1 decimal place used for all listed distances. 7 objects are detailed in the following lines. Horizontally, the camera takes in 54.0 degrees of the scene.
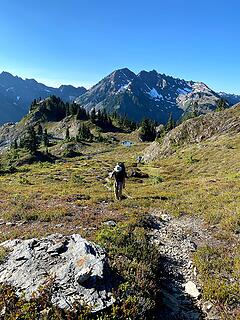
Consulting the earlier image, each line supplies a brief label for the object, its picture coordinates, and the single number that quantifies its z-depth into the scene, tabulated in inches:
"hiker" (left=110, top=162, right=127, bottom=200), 654.5
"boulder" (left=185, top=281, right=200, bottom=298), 283.6
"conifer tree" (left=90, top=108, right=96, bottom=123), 4848.7
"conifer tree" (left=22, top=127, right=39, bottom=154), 3277.1
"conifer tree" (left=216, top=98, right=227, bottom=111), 4034.9
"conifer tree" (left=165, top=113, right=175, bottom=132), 3970.8
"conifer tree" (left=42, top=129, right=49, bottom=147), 3918.4
